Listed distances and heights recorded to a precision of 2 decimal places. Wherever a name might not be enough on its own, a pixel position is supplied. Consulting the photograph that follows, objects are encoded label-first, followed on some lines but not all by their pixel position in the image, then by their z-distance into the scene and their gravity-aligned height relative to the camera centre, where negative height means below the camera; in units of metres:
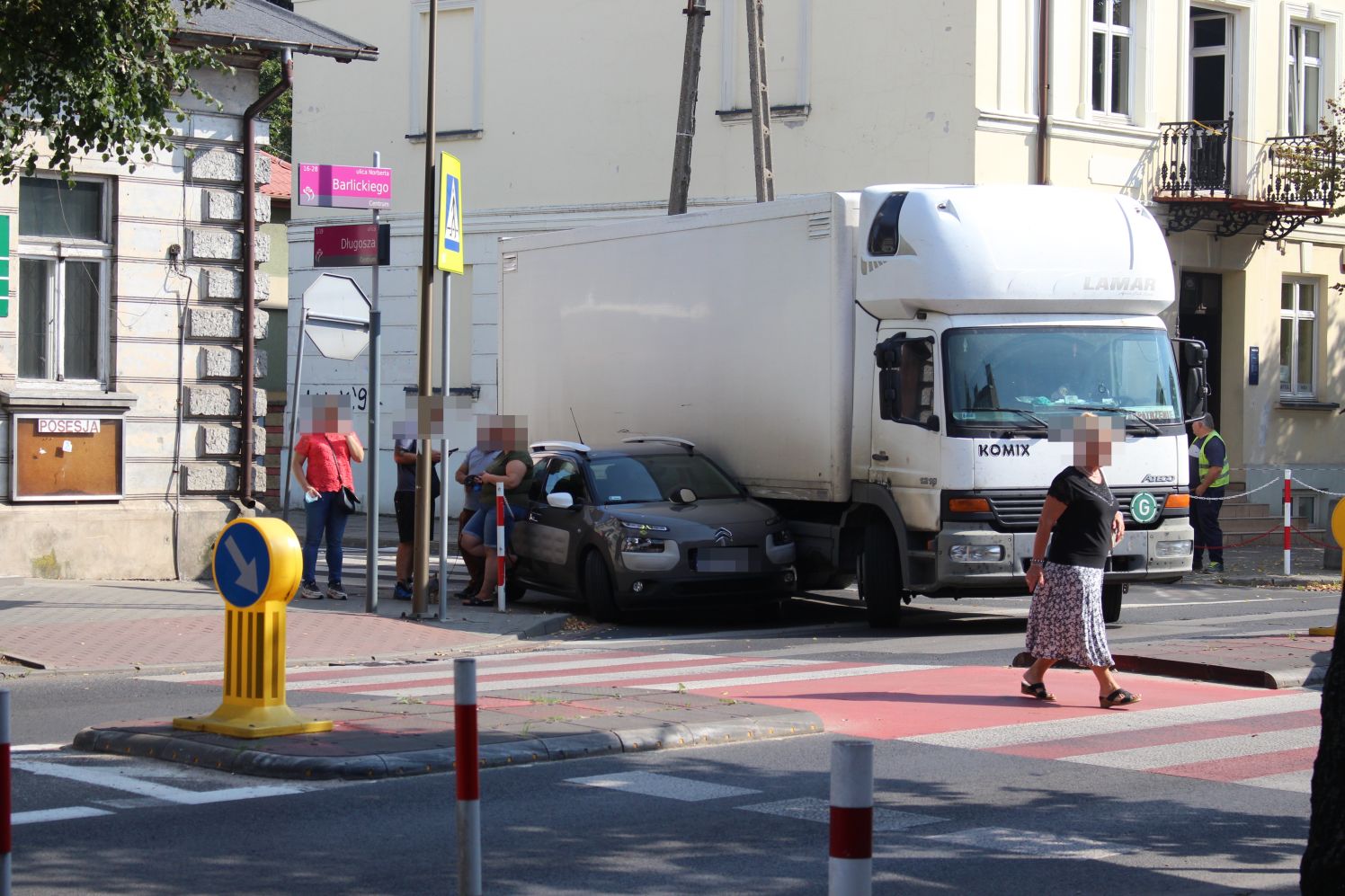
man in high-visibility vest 21.80 -0.55
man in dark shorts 16.80 -0.78
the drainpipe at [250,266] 18.19 +1.67
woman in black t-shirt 10.46 -0.71
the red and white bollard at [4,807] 5.07 -1.10
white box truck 14.66 +0.58
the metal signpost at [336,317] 15.41 +0.99
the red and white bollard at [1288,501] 20.78 -0.67
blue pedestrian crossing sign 15.32 +1.88
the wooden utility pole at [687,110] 22.03 +4.07
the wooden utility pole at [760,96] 21.81 +4.26
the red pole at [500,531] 16.27 -0.89
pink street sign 14.95 +2.07
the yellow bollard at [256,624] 8.69 -0.96
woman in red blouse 16.83 -0.40
